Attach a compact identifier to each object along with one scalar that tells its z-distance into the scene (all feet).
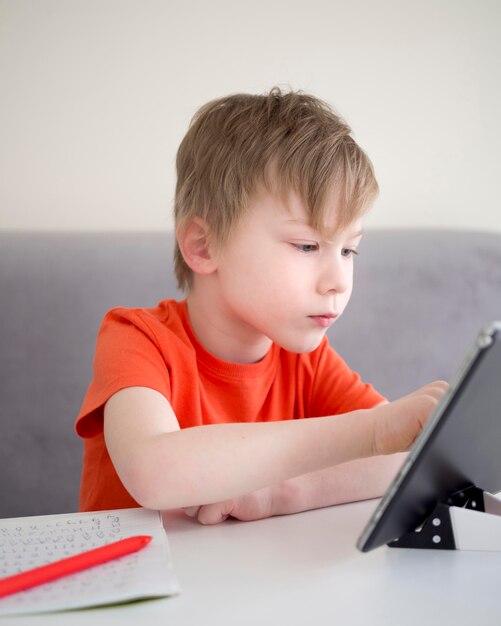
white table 1.66
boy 2.31
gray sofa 4.14
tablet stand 2.07
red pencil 1.71
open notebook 1.69
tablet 1.59
